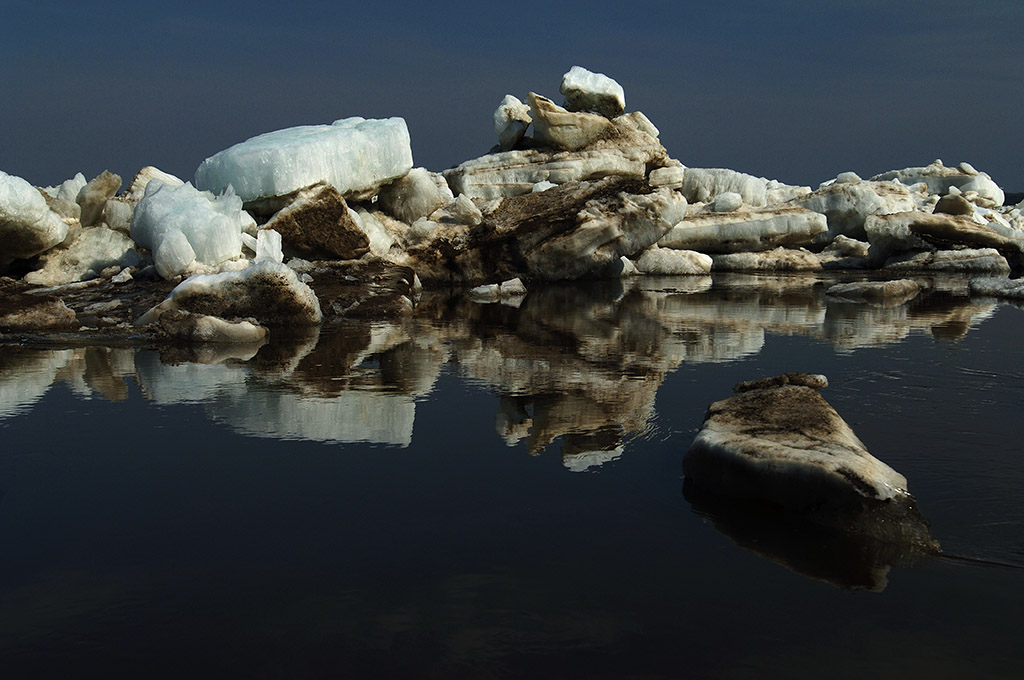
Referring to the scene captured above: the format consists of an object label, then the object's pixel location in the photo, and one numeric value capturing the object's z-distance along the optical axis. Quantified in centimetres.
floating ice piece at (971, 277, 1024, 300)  1692
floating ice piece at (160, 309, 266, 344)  1038
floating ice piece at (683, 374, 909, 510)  414
